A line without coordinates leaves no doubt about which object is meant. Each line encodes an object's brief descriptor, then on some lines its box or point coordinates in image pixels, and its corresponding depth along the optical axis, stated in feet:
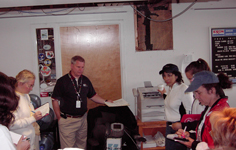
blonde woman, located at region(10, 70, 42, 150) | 6.38
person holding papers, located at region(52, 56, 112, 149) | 8.67
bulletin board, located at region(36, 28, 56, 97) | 10.68
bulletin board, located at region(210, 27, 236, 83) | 10.93
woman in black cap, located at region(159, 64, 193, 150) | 6.80
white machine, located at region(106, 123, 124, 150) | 7.95
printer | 9.07
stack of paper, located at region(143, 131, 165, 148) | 9.46
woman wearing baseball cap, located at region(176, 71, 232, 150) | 4.54
